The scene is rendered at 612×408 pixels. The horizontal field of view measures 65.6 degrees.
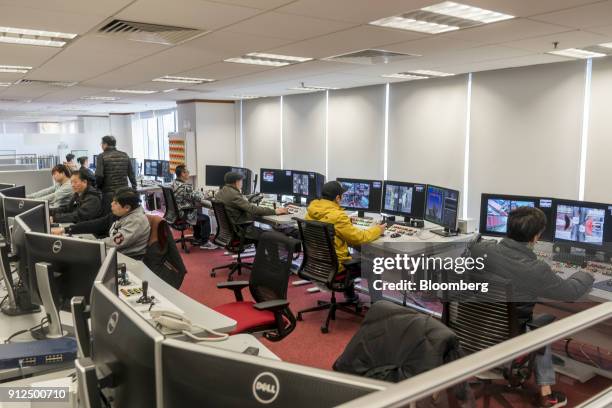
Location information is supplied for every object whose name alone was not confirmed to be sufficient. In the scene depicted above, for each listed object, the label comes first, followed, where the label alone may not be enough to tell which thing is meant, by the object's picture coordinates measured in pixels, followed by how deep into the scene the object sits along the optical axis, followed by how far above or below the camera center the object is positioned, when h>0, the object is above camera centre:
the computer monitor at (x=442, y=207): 4.36 -0.56
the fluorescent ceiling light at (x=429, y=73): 5.52 +0.90
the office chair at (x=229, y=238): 5.60 -1.07
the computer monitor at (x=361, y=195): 5.37 -0.54
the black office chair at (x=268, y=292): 2.97 -0.94
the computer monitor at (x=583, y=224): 3.47 -0.57
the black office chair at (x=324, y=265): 4.05 -1.02
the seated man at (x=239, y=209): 5.71 -0.73
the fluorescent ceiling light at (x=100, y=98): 8.90 +0.97
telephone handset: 1.87 -0.70
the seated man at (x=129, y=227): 3.51 -0.58
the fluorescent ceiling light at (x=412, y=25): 3.09 +0.84
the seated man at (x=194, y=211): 7.12 -0.94
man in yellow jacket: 4.20 -0.64
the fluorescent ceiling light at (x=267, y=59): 4.55 +0.89
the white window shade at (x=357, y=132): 7.07 +0.25
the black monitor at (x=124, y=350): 1.09 -0.50
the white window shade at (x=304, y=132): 8.10 +0.29
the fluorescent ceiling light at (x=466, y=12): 2.79 +0.84
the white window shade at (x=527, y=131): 4.93 +0.19
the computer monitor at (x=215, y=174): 8.09 -0.44
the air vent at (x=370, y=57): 4.29 +0.86
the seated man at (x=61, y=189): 5.51 -0.47
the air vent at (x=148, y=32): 3.20 +0.83
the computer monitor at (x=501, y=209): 3.78 -0.51
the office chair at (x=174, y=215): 6.95 -0.99
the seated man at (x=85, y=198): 4.83 -0.51
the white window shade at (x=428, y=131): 6.00 +0.24
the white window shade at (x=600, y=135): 4.61 +0.13
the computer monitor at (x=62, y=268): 2.11 -0.54
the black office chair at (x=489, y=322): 2.65 -1.01
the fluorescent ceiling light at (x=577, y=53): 4.23 +0.87
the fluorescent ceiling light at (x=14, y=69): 5.08 +0.88
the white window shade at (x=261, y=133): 9.12 +0.30
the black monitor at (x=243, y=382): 0.89 -0.46
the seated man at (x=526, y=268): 2.69 -0.68
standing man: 6.30 -0.30
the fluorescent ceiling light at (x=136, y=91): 7.68 +0.95
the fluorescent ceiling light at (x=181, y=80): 6.12 +0.92
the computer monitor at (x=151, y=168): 10.34 -0.43
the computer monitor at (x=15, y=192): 4.46 -0.41
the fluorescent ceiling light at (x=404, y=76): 5.77 +0.90
